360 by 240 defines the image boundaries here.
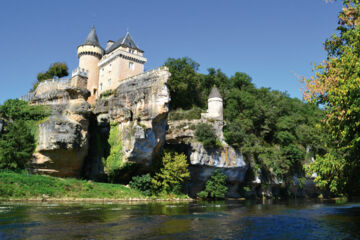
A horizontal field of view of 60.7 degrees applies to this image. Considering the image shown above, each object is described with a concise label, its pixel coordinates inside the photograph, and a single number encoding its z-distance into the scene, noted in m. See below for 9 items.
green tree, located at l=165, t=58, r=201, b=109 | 52.05
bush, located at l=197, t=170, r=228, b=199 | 40.09
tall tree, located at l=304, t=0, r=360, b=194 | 13.67
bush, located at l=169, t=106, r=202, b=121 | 46.66
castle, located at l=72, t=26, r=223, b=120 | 47.78
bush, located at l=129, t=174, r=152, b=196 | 35.97
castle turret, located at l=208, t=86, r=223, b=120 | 47.03
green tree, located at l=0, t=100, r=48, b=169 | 30.58
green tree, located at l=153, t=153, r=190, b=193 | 37.28
